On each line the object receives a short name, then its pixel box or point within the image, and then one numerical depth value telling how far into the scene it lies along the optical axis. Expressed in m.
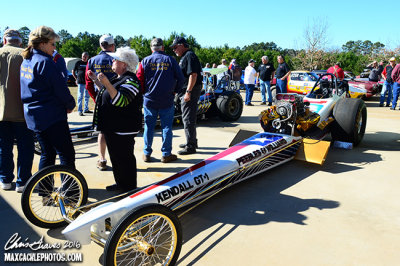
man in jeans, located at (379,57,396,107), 11.29
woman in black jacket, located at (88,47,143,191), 2.89
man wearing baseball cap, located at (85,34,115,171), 4.39
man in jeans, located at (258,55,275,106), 10.85
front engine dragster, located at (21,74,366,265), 2.25
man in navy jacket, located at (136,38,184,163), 4.52
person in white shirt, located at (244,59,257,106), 11.06
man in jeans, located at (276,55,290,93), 10.44
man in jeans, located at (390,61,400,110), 10.41
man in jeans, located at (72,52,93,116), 8.94
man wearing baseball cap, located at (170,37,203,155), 4.96
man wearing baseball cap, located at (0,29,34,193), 3.49
